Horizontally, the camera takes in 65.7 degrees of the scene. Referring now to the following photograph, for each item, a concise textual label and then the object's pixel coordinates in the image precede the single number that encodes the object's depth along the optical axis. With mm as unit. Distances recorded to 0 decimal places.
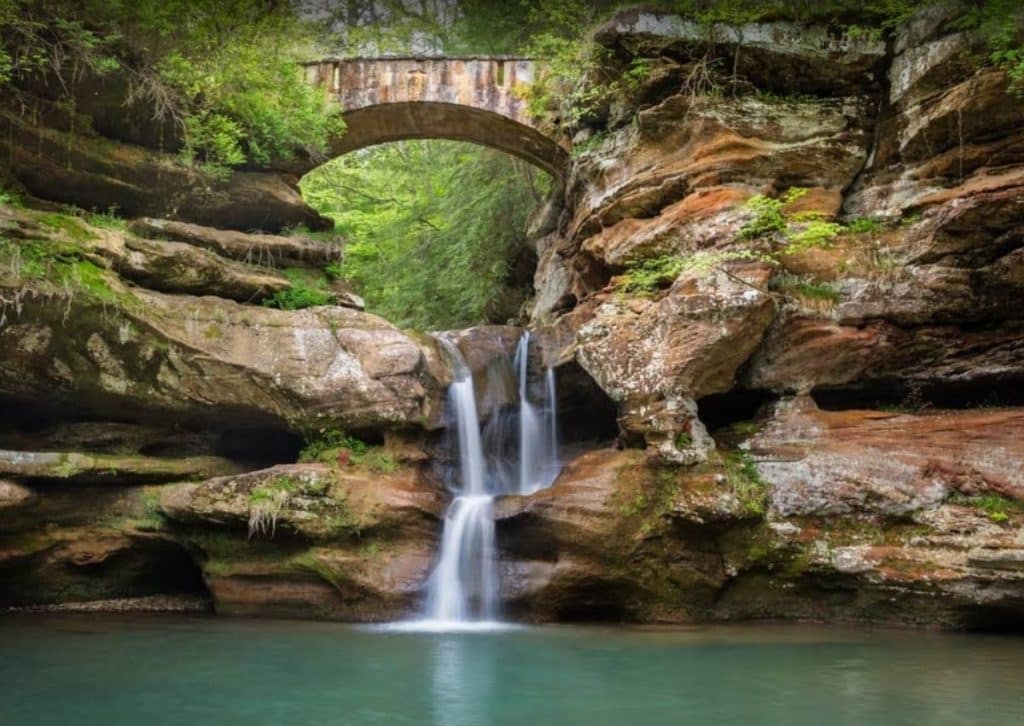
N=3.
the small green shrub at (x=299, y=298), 12438
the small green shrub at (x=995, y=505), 9062
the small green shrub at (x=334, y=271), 14121
